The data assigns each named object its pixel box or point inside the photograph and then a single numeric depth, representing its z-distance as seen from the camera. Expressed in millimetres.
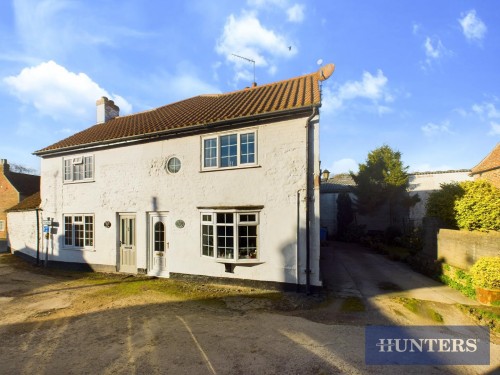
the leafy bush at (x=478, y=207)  9633
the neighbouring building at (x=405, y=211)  22641
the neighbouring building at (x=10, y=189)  27422
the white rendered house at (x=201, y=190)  9102
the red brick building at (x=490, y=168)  16072
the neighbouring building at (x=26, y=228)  14734
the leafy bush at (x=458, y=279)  8688
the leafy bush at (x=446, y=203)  11414
